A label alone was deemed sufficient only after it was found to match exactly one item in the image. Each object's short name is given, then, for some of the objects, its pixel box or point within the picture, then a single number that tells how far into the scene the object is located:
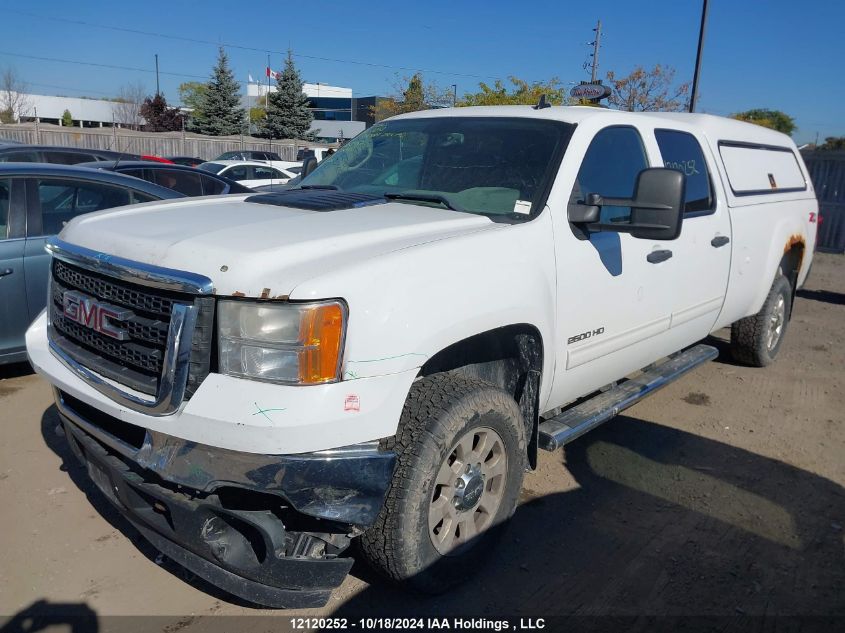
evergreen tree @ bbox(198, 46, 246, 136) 49.84
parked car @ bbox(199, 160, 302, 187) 19.45
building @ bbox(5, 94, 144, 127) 66.19
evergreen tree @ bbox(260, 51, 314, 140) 47.75
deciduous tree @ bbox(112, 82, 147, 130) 65.75
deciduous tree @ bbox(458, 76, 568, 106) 21.52
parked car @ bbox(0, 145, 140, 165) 10.01
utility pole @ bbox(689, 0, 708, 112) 16.14
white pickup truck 2.35
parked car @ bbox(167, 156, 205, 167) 20.45
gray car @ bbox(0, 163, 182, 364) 4.91
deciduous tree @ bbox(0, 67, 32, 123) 54.25
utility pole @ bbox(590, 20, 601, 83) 34.31
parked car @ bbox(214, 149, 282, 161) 27.97
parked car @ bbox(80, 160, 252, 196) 8.09
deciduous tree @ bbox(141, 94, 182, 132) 55.81
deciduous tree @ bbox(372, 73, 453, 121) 27.12
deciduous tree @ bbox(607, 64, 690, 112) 26.36
